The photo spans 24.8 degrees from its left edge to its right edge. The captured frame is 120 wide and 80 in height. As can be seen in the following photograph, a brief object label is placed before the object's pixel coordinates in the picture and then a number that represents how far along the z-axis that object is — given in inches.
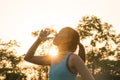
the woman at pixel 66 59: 108.6
